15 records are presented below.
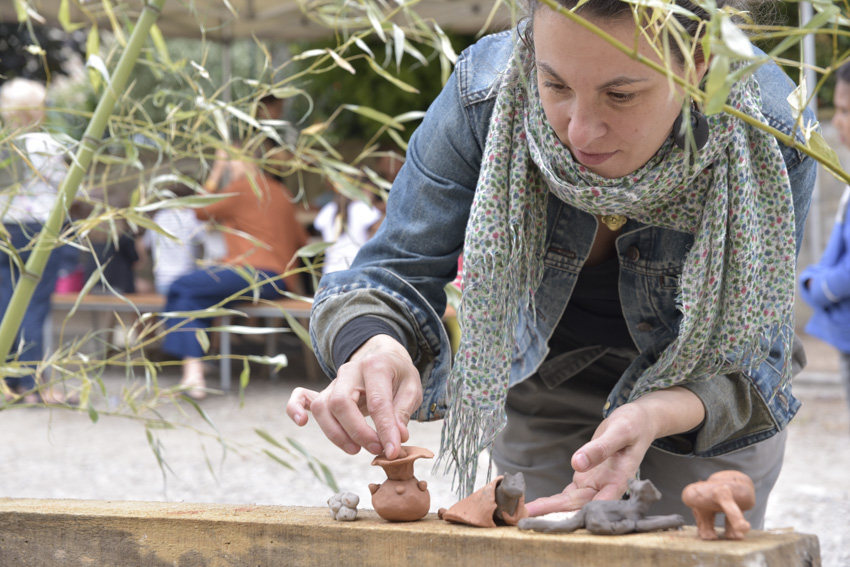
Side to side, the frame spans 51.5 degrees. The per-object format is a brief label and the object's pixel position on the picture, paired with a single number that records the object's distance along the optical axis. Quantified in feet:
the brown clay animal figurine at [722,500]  3.32
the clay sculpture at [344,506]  4.03
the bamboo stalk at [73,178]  5.51
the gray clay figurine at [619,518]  3.55
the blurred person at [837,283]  9.97
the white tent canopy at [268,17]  20.88
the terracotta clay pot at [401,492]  4.00
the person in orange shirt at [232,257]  17.92
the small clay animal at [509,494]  3.78
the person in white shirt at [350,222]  18.28
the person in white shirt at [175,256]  19.25
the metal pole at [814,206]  18.38
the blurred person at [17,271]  14.02
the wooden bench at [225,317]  18.56
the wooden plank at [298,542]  3.35
